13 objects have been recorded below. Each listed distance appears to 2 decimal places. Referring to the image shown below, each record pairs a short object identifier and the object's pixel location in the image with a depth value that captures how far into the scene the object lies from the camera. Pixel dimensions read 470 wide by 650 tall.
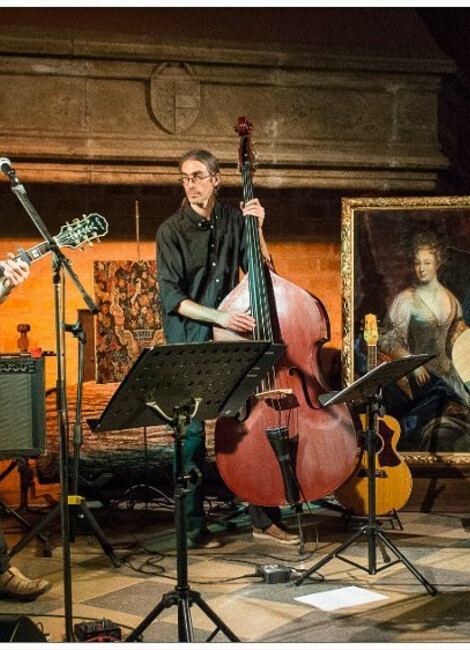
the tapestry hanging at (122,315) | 6.41
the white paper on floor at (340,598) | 3.78
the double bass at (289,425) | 4.35
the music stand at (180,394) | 3.03
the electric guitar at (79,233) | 4.40
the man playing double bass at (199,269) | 4.89
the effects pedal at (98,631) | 3.26
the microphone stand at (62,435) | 3.18
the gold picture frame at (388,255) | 5.61
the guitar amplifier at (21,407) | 4.63
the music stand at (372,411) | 3.87
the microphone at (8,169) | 3.40
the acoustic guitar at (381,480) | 5.11
